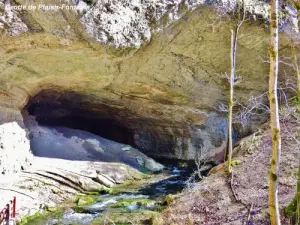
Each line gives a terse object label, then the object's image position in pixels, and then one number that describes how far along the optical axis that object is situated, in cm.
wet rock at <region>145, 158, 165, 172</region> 1998
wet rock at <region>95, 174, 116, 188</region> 1603
